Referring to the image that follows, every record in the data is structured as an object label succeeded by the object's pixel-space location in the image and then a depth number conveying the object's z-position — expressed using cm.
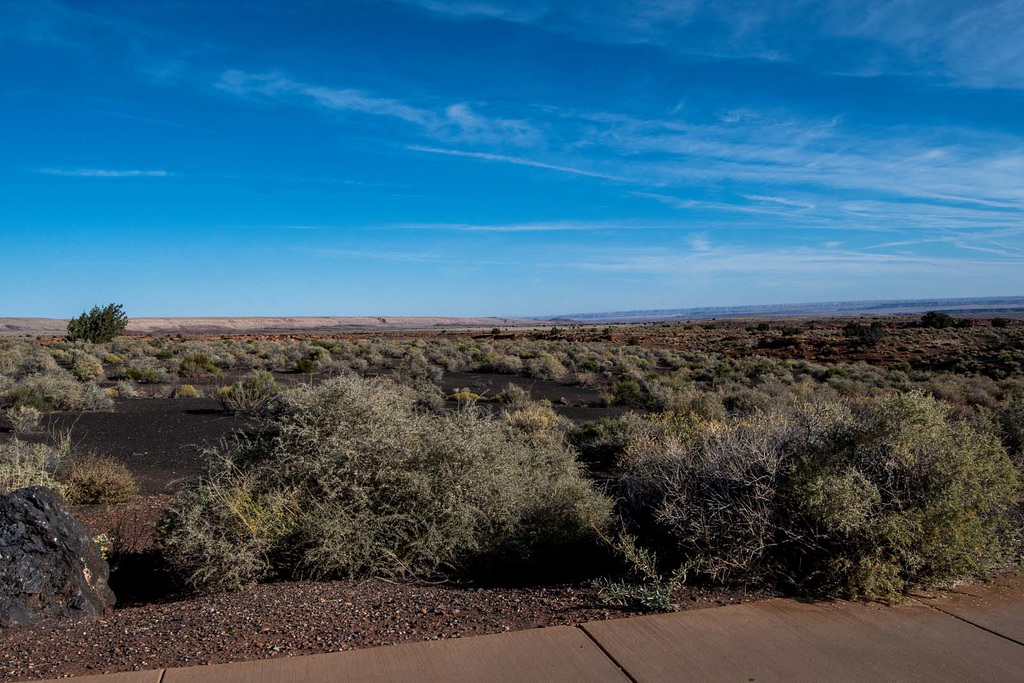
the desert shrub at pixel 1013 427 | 885
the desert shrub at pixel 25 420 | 1366
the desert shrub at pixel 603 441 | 1201
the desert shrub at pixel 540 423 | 1249
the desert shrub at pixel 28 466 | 784
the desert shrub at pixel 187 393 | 2069
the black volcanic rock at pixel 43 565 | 507
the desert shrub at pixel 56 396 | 1638
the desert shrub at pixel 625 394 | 2094
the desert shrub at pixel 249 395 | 1627
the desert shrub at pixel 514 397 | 1897
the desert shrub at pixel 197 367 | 2866
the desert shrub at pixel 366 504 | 589
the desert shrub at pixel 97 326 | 4300
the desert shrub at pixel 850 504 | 517
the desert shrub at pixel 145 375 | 2552
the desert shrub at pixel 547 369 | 2864
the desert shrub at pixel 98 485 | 907
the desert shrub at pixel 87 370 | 2491
